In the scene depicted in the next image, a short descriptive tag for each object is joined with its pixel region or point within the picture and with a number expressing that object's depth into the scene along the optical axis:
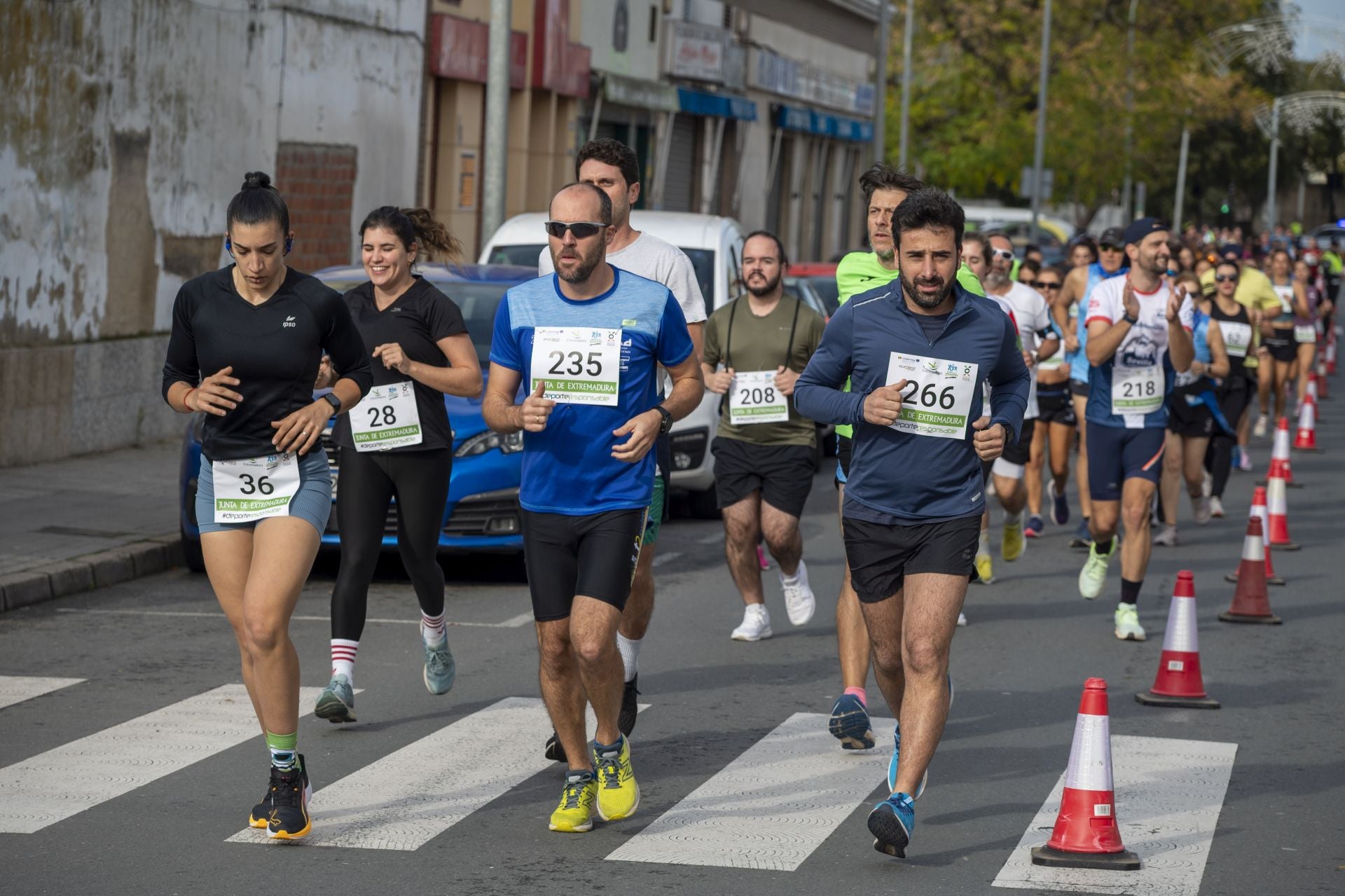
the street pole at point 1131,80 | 56.16
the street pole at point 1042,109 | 48.84
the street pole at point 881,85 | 35.94
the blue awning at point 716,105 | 34.75
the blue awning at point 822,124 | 41.97
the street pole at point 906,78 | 43.97
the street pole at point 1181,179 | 75.56
